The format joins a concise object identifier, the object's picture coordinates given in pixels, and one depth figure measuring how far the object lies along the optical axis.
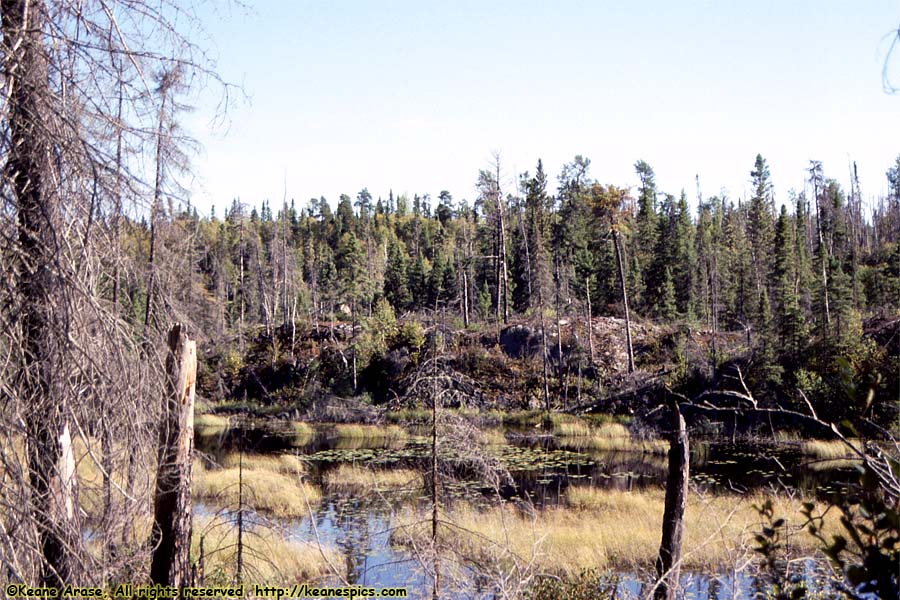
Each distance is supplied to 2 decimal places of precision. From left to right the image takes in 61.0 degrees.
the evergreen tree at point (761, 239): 63.51
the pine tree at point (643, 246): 59.00
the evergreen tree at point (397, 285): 65.81
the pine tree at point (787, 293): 39.69
